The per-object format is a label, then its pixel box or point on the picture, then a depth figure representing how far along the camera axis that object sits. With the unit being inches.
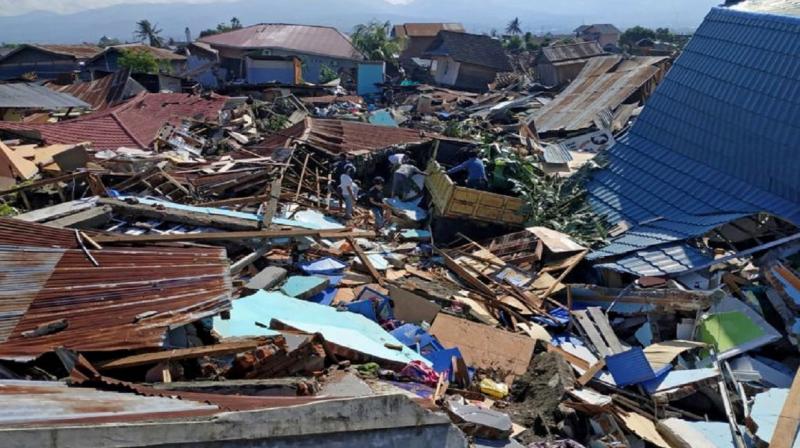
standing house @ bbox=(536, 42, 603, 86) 1637.6
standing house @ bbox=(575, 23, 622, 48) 3029.0
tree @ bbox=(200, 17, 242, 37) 2540.4
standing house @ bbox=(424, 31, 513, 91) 1736.0
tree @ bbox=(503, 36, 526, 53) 2632.1
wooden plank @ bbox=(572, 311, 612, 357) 373.4
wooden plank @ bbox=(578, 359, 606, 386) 336.8
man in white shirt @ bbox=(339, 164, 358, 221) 598.0
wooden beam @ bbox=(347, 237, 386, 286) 448.1
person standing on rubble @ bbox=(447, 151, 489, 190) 593.9
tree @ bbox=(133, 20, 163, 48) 2844.5
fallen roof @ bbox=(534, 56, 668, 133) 927.7
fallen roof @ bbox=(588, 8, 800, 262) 440.5
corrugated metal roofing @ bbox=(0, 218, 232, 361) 211.2
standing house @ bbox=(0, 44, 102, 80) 1579.7
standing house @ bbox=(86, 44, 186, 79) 1584.6
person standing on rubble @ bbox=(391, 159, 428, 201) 663.1
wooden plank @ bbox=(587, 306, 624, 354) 378.9
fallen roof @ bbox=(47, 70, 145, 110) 1035.3
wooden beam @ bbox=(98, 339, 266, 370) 201.5
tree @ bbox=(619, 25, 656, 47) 2701.8
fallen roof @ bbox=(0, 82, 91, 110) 807.7
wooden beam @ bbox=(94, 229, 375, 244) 336.8
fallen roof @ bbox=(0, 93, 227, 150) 663.1
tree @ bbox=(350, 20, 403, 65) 1941.2
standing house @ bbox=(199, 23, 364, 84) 1567.4
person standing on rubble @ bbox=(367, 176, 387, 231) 624.0
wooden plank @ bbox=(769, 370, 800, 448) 269.9
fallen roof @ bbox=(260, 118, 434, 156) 730.2
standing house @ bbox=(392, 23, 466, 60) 2241.6
